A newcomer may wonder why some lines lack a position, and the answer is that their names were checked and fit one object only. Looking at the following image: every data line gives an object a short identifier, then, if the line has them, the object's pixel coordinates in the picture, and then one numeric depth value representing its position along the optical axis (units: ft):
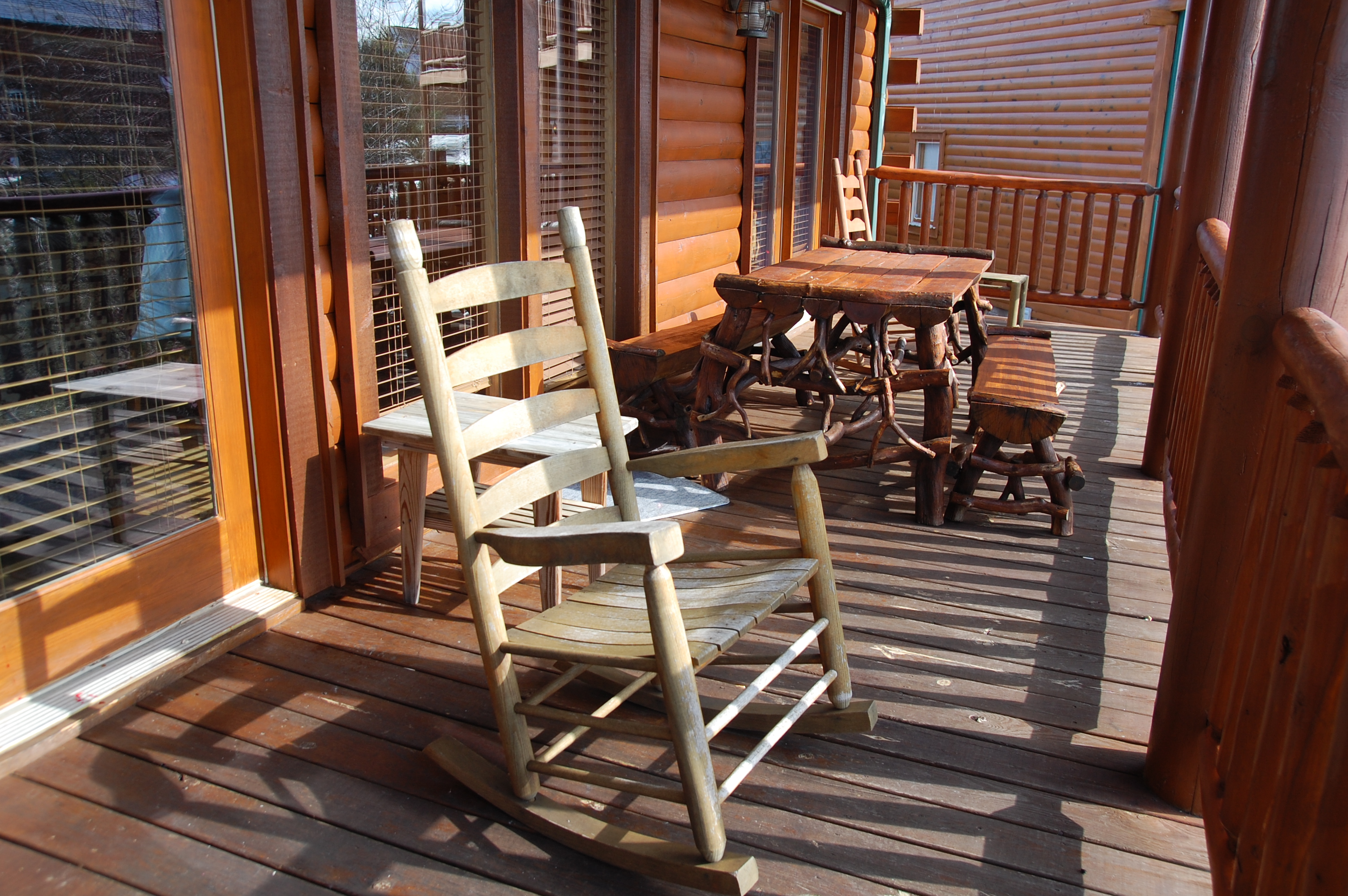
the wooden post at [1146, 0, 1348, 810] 5.09
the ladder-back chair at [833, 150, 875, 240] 17.10
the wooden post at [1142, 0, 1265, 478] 11.37
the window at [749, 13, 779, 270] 18.86
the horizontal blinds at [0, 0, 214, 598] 6.34
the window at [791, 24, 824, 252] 21.30
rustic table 10.93
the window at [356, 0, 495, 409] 9.08
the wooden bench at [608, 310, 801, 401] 11.93
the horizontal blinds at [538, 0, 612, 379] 11.90
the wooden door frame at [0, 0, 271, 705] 6.71
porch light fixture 16.37
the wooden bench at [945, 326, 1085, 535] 10.39
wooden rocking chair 5.07
